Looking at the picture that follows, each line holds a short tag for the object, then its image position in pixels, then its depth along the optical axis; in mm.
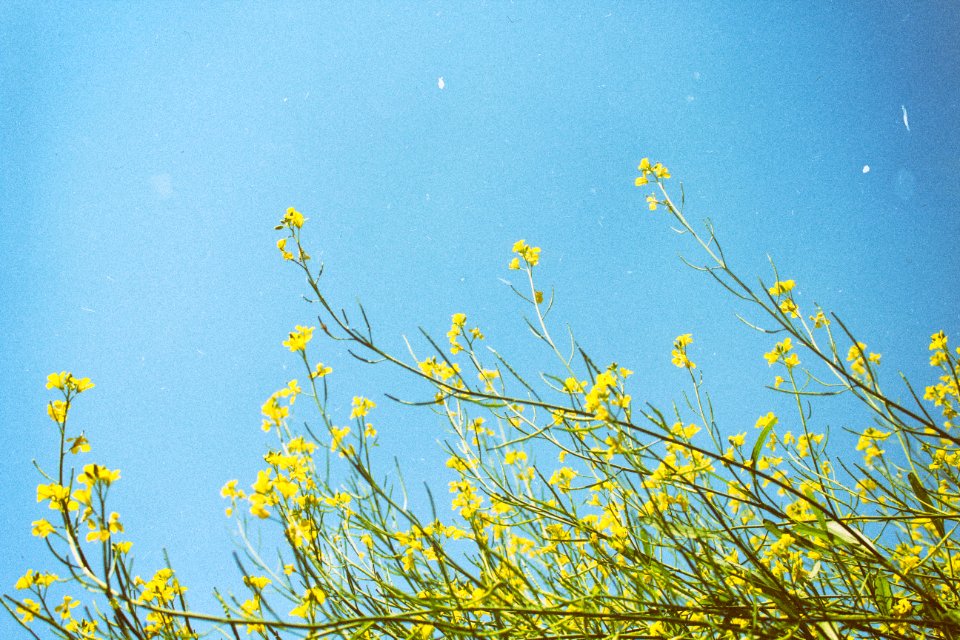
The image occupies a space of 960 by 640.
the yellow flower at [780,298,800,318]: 722
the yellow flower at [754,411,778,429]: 579
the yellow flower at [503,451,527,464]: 752
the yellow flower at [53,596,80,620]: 710
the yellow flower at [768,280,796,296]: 712
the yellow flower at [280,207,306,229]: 672
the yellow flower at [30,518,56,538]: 601
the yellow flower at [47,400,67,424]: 613
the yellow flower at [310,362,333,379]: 747
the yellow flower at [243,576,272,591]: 620
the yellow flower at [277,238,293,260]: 665
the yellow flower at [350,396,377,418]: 764
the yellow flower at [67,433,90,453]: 612
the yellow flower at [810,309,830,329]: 747
